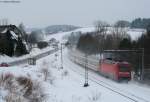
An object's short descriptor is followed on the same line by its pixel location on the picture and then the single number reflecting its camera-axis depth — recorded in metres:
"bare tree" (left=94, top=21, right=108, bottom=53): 145.40
